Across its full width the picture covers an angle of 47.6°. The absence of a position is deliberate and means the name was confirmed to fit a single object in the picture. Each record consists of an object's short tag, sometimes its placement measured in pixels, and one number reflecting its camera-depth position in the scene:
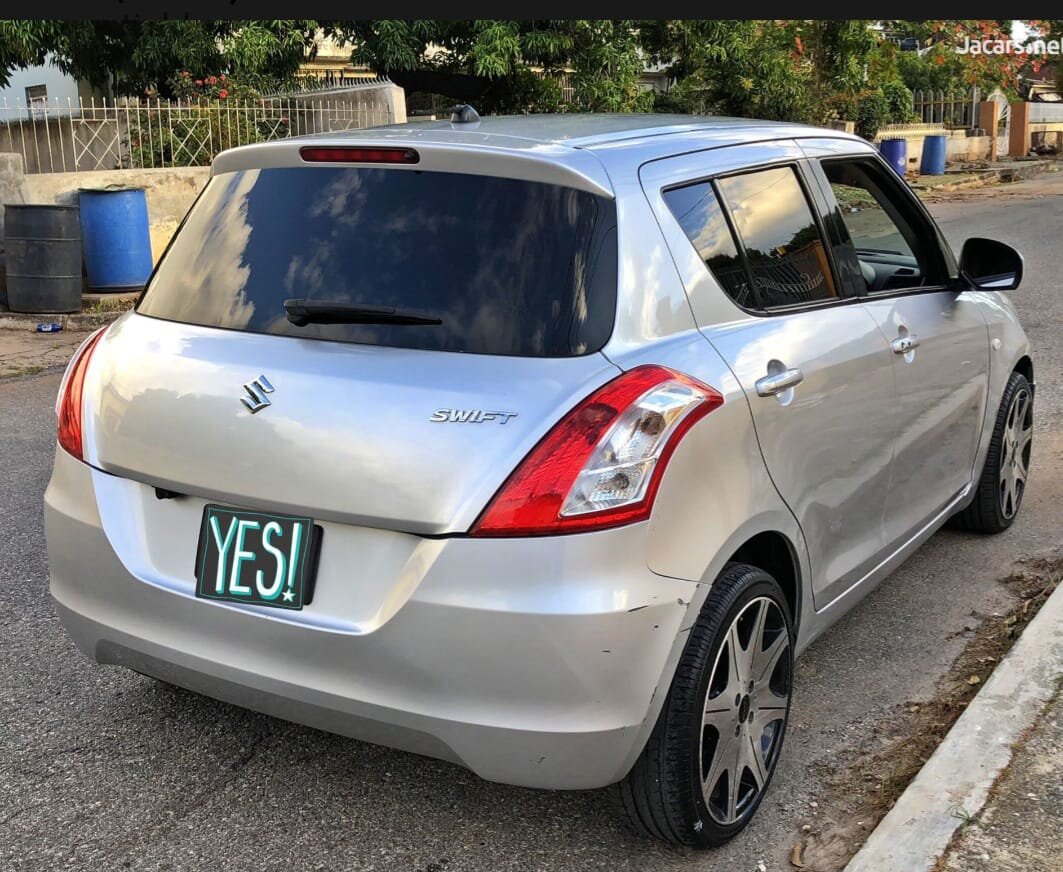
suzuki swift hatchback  2.47
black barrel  10.66
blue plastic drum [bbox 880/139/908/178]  28.09
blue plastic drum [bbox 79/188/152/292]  11.29
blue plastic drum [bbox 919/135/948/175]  30.38
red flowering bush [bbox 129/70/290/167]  12.98
